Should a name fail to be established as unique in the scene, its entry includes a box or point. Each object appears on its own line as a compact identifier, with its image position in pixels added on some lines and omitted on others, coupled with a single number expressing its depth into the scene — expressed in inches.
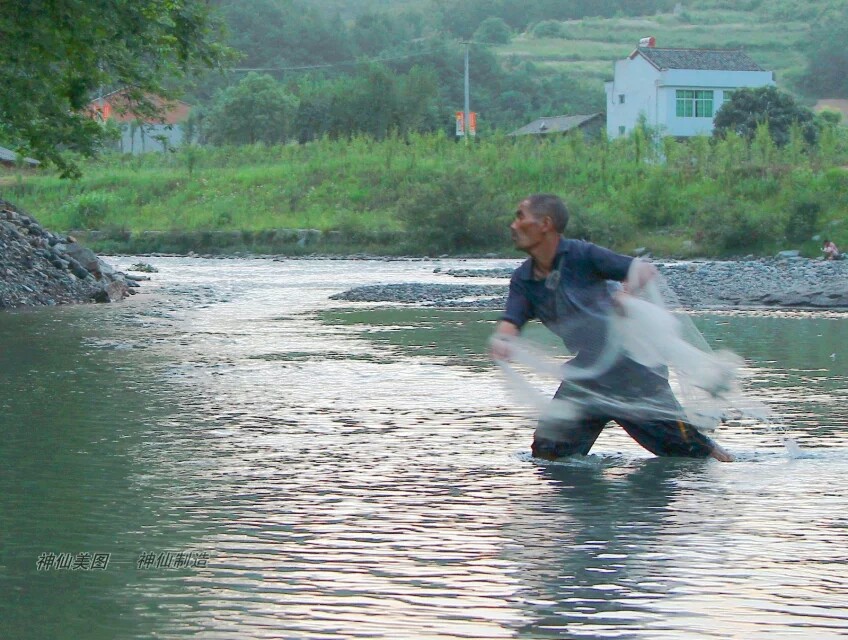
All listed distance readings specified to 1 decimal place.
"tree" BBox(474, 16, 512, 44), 6417.3
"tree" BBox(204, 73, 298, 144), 3481.8
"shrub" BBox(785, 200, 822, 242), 1772.9
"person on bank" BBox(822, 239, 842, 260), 1537.9
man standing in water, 306.7
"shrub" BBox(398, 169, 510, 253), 1995.6
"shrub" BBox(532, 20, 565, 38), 6732.3
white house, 3474.4
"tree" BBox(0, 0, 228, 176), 625.0
